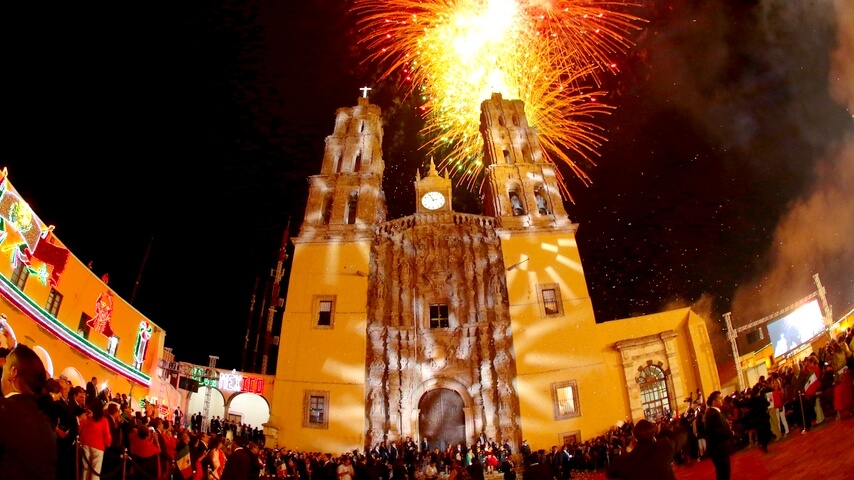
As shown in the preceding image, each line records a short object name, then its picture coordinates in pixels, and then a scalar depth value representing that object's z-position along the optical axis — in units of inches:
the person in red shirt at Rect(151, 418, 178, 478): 343.7
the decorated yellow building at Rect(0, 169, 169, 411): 571.5
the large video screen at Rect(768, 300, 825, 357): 1191.4
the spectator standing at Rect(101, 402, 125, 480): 311.0
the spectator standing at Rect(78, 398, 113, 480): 284.5
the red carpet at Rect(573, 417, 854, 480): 263.1
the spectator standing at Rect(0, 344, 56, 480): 98.8
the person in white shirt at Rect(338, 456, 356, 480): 658.8
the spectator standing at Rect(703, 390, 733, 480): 266.8
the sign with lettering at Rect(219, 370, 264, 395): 1088.8
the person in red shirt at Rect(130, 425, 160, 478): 327.9
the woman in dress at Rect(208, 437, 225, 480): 377.0
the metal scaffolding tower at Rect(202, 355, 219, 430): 1169.0
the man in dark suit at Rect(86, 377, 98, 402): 321.8
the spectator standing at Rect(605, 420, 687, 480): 174.4
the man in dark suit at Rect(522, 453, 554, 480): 277.6
